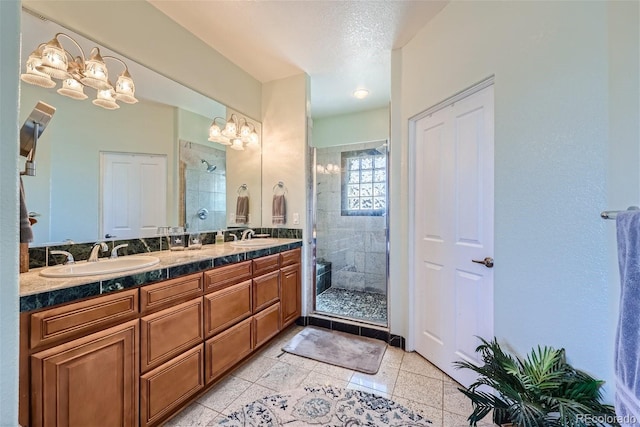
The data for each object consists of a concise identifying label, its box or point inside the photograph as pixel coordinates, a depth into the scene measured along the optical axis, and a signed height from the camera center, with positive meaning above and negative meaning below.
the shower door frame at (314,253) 2.79 -0.45
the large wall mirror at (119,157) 1.51 +0.42
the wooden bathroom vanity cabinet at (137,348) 1.01 -0.67
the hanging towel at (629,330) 0.79 -0.36
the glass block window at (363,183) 3.66 +0.44
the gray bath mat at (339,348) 2.11 -1.20
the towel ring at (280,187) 2.93 +0.29
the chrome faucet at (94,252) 1.59 -0.24
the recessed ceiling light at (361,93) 3.21 +1.49
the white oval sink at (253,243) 2.34 -0.29
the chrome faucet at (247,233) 2.79 -0.22
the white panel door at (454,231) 1.70 -0.13
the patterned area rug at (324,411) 1.51 -1.20
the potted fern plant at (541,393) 0.95 -0.72
